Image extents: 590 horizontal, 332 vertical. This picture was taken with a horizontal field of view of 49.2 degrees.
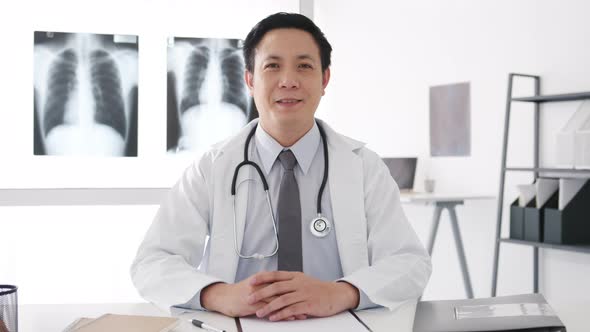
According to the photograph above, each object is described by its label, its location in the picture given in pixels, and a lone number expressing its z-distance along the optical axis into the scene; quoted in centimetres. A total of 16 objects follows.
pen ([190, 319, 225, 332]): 110
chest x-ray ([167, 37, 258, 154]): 227
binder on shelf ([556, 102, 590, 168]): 317
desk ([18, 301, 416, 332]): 116
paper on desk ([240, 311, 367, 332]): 112
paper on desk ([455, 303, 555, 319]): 109
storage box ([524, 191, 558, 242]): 330
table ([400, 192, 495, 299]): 363
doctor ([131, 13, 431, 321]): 158
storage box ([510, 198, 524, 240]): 343
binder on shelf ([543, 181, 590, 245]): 319
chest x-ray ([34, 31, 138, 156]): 220
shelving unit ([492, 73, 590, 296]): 338
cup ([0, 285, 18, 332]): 103
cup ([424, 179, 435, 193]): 419
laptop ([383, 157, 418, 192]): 431
